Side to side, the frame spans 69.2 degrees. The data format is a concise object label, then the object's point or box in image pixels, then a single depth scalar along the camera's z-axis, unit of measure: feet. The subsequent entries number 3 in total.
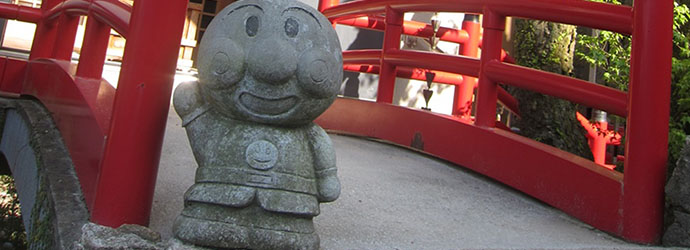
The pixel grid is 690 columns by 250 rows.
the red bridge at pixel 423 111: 5.04
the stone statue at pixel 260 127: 4.63
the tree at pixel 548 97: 11.75
